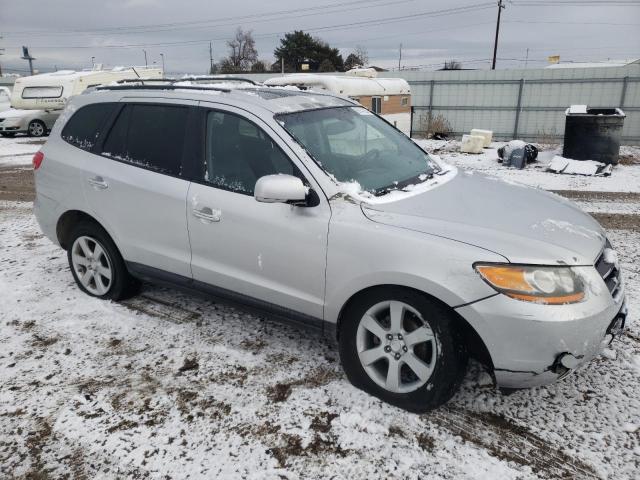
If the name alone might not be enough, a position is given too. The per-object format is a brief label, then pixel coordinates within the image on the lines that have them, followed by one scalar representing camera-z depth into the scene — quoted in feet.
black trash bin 34.45
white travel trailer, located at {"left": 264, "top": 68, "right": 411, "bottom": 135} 37.65
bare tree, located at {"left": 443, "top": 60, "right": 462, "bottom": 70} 176.39
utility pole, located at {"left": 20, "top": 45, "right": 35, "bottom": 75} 168.96
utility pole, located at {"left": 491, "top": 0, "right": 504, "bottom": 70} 115.14
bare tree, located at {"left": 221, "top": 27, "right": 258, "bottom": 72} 207.72
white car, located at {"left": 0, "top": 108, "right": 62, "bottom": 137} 59.21
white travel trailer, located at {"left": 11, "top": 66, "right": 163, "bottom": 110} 56.70
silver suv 7.76
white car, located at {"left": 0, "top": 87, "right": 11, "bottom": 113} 71.47
